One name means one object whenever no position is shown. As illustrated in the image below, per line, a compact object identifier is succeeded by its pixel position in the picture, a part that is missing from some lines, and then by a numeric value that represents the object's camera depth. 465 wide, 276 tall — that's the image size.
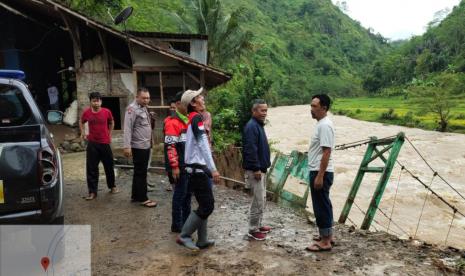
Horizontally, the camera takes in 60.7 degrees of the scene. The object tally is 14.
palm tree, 24.67
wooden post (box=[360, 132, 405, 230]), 5.49
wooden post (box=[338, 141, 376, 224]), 5.96
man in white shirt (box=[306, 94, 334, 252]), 4.18
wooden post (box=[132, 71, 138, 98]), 11.02
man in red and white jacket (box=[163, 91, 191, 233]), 4.56
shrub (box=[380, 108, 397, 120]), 36.04
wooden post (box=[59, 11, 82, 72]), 10.15
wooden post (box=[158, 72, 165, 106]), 11.10
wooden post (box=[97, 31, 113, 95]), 10.84
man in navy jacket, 4.52
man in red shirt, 6.21
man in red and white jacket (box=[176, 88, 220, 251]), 4.07
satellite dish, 10.67
